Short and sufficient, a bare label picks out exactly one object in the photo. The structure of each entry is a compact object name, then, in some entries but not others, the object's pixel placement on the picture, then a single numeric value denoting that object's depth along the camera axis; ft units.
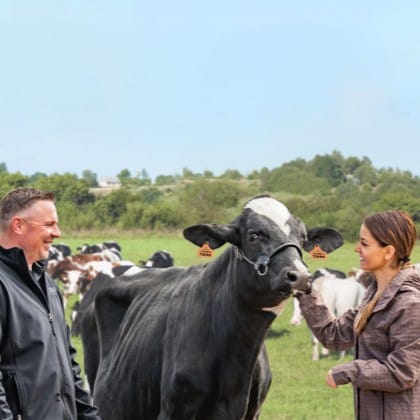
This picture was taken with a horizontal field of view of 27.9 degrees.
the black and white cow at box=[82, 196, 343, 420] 15.94
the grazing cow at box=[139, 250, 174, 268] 80.66
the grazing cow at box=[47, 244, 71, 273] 81.51
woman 12.23
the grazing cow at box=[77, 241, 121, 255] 105.29
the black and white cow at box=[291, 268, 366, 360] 54.65
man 11.02
